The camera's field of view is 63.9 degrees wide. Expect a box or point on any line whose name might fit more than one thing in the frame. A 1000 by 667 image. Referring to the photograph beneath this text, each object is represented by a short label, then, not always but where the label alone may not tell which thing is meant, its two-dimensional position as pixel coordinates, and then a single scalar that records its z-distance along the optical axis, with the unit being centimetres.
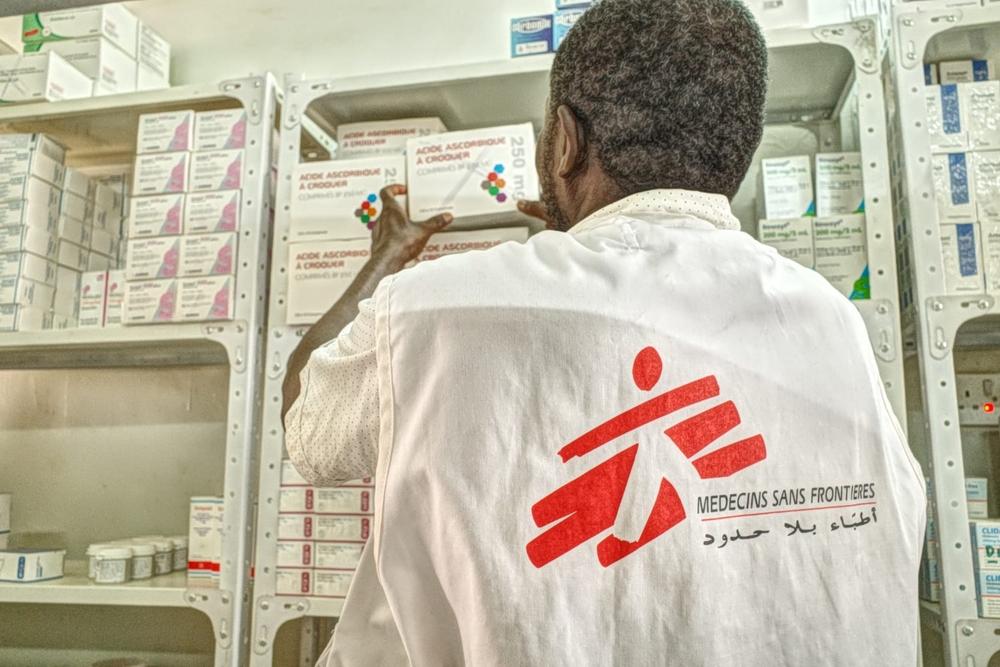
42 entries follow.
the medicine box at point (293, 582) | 160
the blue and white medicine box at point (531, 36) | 170
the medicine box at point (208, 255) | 173
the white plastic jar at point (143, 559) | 181
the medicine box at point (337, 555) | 158
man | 70
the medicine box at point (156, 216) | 177
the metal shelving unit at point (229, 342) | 164
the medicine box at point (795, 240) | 150
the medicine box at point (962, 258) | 143
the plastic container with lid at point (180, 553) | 194
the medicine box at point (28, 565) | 179
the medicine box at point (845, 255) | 149
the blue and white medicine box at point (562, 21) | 167
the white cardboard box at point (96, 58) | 204
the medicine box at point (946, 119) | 146
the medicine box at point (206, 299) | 171
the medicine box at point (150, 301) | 175
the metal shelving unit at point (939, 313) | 135
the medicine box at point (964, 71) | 161
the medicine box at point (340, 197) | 165
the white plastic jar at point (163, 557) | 187
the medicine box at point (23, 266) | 184
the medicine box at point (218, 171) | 177
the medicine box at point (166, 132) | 180
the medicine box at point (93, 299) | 192
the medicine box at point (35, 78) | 191
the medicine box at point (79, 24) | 206
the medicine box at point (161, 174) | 178
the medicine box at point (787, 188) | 158
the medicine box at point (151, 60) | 221
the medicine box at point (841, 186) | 156
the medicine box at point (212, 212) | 175
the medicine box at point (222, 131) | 178
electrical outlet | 179
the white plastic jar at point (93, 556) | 178
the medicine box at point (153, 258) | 176
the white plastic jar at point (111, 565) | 177
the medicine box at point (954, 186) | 145
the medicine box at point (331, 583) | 158
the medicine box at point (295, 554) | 161
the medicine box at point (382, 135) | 179
